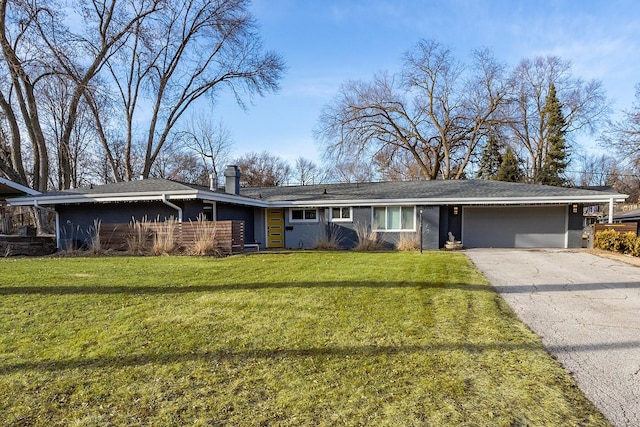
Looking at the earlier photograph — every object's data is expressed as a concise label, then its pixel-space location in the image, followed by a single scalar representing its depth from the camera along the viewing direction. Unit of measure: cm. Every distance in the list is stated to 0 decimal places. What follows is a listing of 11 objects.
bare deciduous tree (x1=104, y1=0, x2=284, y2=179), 2336
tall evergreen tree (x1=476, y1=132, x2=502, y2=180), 3309
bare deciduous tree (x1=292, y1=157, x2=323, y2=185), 4259
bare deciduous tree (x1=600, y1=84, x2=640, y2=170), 2089
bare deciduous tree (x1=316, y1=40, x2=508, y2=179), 2675
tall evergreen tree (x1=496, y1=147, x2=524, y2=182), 3155
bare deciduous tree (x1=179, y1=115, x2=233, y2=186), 3337
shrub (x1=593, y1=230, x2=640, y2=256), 1112
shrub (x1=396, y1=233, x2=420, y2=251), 1430
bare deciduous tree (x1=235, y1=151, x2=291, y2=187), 3644
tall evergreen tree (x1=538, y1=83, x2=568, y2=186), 3020
